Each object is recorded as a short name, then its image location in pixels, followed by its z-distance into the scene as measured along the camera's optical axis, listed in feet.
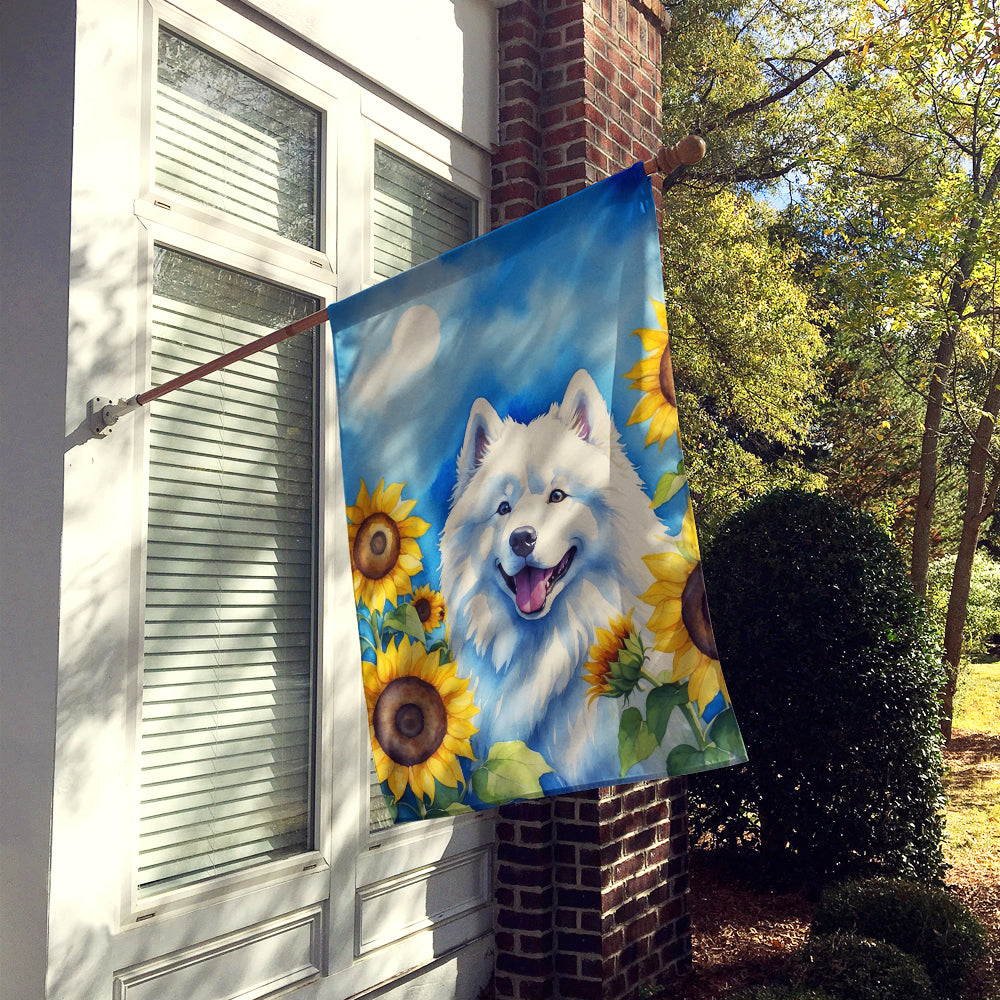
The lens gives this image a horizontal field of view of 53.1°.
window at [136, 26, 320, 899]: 9.96
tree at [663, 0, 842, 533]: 39.01
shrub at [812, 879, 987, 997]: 14.40
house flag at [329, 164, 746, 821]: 7.64
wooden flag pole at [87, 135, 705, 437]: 7.98
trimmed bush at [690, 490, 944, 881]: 18.95
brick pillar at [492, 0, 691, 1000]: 14.10
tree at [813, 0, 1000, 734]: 26.14
